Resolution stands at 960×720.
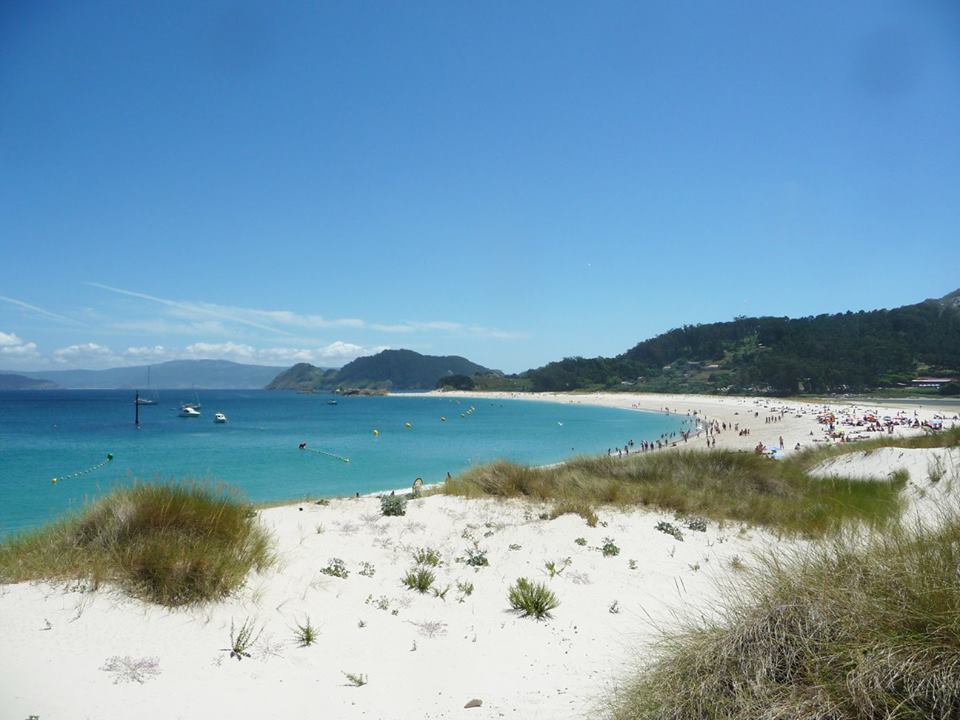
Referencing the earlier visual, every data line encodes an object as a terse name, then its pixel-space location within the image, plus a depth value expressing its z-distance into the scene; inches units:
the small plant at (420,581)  266.2
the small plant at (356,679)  180.5
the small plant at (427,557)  302.7
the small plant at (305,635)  205.0
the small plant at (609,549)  323.9
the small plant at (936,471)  470.9
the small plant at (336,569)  273.4
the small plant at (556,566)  290.0
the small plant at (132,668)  168.9
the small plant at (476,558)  306.0
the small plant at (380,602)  243.6
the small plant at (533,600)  241.4
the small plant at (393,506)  415.5
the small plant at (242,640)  190.4
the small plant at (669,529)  368.8
